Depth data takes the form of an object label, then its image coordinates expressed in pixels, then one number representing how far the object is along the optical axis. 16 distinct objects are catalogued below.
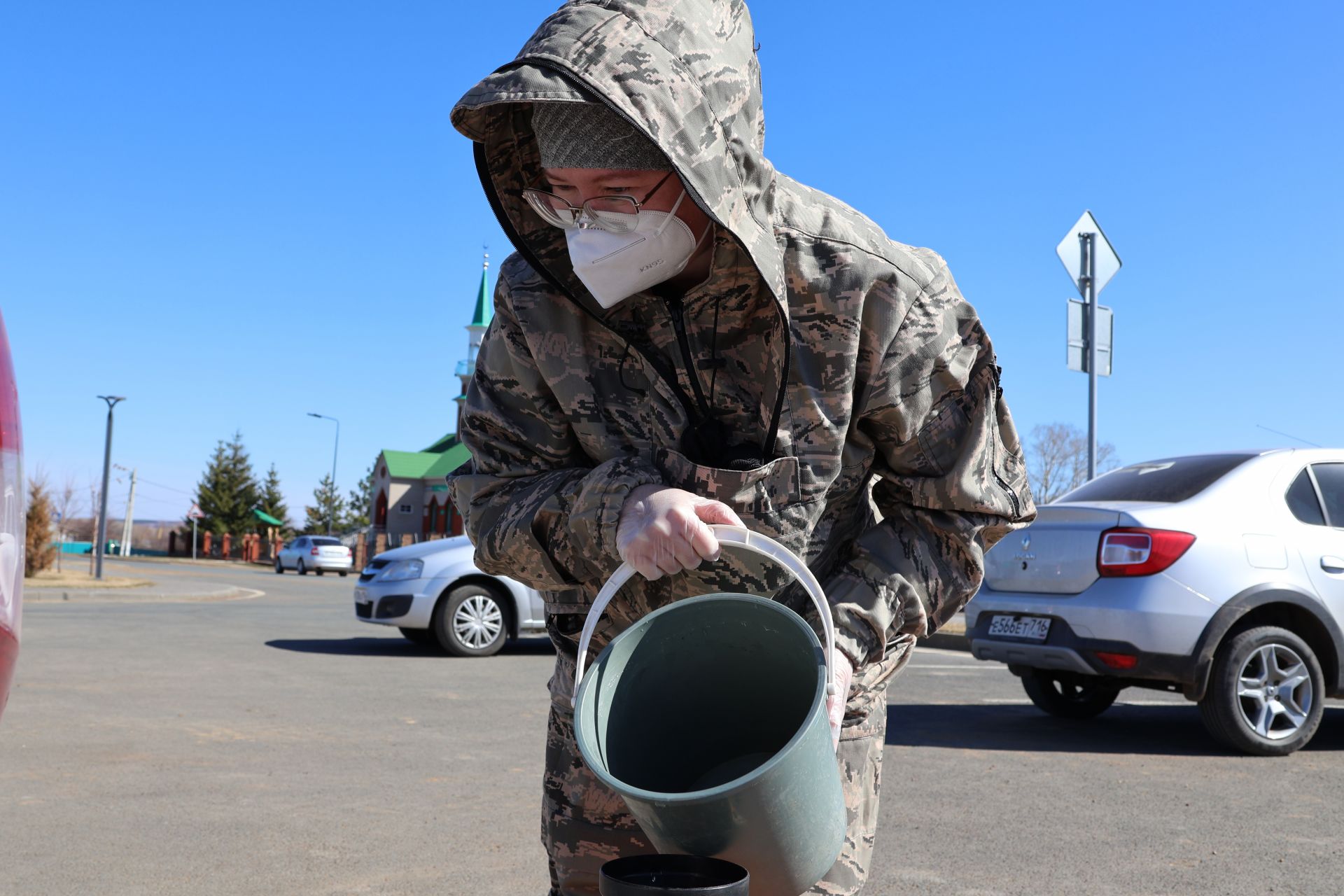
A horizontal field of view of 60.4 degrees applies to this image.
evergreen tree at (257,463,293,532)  70.38
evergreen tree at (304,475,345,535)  70.75
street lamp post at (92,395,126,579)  26.59
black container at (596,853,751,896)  1.25
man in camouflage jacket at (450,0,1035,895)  1.72
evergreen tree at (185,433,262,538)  65.56
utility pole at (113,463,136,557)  63.78
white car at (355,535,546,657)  10.05
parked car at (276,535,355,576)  39.50
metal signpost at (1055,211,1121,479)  10.73
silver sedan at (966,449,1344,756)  5.87
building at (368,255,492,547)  60.50
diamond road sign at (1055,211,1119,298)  10.74
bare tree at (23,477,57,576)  22.34
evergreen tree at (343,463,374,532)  74.00
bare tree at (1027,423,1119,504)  33.62
